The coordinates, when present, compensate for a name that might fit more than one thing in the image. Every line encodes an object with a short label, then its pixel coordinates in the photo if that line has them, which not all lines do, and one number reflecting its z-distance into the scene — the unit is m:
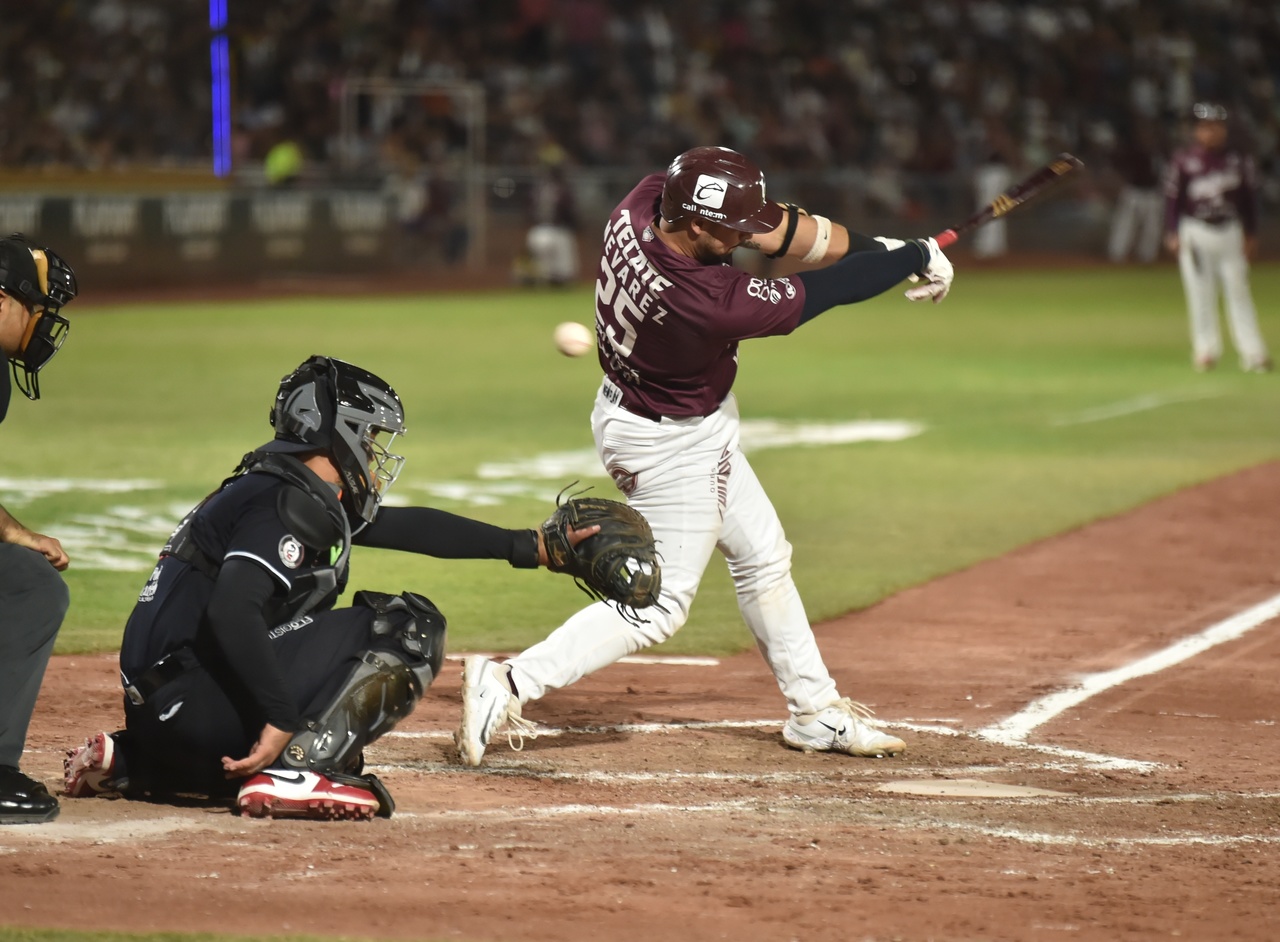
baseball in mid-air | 14.09
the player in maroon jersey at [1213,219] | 35.50
